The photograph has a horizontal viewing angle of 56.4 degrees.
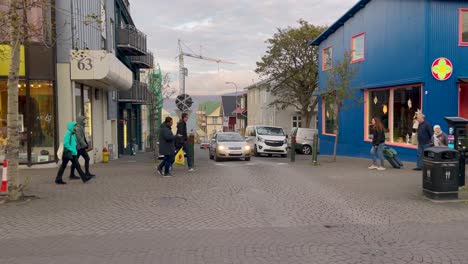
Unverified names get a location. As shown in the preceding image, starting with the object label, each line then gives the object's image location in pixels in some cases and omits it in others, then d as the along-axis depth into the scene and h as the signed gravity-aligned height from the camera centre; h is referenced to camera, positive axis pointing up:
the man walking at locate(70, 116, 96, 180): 11.16 -0.51
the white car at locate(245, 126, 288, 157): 23.16 -1.09
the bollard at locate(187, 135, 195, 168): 14.05 -0.87
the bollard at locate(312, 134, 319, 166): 16.27 -1.20
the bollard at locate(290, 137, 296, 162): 18.63 -1.19
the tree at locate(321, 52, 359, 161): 16.88 +1.37
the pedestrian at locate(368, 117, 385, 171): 13.38 -0.66
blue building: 15.38 +2.12
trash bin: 8.52 -1.04
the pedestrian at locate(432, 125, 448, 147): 11.82 -0.49
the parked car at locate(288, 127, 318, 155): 28.80 -1.24
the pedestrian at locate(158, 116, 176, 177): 11.70 -0.53
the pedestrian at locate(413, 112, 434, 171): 12.54 -0.37
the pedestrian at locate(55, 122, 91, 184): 10.71 -0.61
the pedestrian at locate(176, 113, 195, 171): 13.95 -0.40
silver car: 18.42 -1.17
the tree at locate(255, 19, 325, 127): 37.41 +5.10
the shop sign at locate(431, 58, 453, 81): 15.35 +1.80
